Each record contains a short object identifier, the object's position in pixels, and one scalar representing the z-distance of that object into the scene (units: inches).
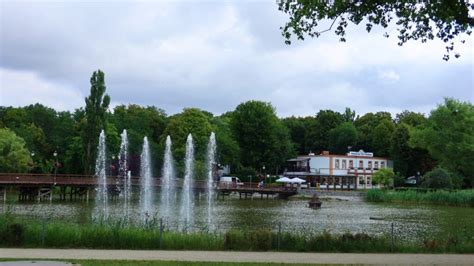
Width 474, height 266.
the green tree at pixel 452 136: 2800.2
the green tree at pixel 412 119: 4512.8
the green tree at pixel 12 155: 2751.0
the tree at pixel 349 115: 5659.5
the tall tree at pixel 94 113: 2645.2
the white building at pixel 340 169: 4225.1
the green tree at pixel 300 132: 4975.4
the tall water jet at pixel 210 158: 2414.2
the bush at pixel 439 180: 2659.9
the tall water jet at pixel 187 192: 1439.0
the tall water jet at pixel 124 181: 1961.6
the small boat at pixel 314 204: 2042.0
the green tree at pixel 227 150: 3523.6
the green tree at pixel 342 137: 4665.4
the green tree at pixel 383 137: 4475.6
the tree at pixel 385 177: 3499.0
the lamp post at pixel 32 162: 2997.0
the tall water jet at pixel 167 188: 1944.6
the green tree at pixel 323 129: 4869.6
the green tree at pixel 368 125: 4744.8
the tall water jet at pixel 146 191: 1872.7
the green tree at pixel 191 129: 3457.2
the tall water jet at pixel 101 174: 2034.7
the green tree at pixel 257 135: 3700.8
